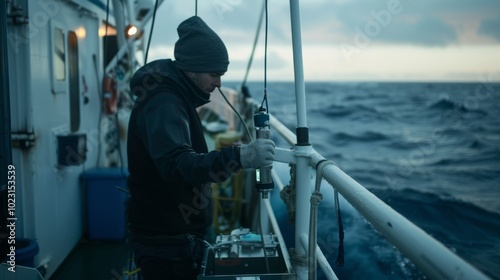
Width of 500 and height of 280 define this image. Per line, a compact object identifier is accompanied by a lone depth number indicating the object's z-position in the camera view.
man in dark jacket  1.57
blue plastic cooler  4.08
